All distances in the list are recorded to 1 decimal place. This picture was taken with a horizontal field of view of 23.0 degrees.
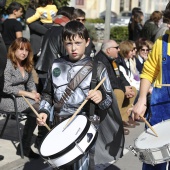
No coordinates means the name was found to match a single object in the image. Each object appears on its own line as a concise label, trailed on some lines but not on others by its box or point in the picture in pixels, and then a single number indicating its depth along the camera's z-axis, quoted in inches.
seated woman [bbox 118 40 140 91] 244.6
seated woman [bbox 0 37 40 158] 176.5
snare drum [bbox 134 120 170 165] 107.0
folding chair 174.4
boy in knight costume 121.5
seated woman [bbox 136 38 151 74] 281.8
